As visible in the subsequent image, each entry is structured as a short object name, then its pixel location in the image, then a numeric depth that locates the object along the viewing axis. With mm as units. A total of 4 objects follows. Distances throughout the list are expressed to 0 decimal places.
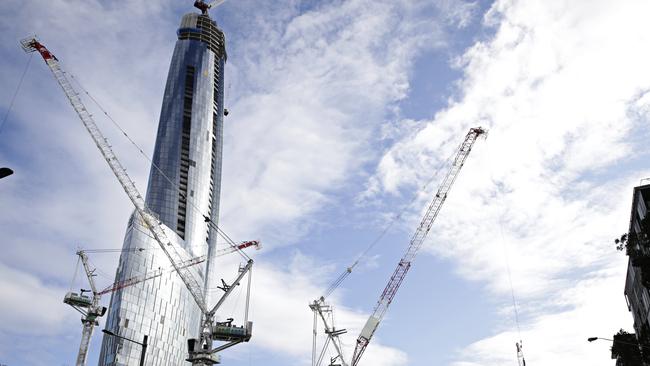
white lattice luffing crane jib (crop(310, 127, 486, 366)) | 146500
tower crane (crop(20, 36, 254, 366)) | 95938
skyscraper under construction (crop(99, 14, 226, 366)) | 164375
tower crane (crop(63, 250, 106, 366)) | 150438
